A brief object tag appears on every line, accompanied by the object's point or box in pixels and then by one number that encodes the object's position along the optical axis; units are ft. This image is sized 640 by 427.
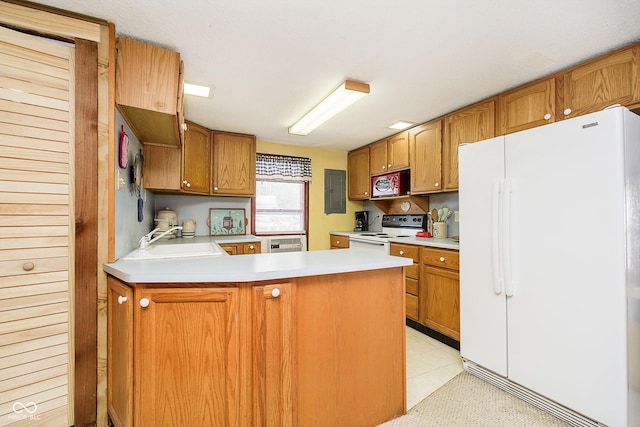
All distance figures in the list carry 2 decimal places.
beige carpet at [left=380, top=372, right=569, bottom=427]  5.09
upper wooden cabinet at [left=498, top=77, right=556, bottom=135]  6.79
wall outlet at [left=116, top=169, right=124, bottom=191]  5.28
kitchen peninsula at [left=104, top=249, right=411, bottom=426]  3.83
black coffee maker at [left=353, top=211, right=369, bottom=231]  14.83
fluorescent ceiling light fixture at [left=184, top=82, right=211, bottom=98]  7.43
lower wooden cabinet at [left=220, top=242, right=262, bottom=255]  10.40
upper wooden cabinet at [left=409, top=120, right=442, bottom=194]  9.84
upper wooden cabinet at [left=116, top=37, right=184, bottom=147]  5.08
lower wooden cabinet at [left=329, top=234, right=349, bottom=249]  13.37
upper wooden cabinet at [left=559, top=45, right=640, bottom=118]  5.54
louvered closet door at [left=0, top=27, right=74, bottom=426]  4.15
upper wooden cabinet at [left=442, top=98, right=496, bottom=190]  8.21
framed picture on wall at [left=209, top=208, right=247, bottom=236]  12.37
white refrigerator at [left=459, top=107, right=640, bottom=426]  4.51
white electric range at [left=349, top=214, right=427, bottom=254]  10.81
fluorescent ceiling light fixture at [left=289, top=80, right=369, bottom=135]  7.23
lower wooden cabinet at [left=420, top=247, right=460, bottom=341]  7.95
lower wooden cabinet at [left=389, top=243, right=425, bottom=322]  9.30
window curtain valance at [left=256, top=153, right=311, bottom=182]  13.06
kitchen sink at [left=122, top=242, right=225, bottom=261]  5.49
